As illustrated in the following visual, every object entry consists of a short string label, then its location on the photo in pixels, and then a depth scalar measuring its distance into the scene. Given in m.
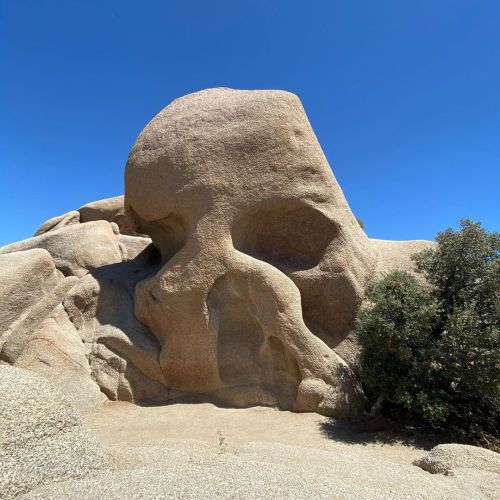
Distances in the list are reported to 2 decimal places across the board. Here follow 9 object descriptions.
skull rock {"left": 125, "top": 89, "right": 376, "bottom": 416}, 8.02
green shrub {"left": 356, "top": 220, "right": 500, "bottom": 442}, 6.31
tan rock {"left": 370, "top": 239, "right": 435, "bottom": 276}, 9.08
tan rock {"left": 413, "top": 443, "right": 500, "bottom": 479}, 4.98
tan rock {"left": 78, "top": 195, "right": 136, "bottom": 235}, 18.88
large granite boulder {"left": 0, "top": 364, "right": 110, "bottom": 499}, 3.63
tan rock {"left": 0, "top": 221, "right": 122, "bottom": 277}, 11.96
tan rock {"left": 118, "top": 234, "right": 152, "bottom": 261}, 13.48
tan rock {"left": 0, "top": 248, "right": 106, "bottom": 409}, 8.26
